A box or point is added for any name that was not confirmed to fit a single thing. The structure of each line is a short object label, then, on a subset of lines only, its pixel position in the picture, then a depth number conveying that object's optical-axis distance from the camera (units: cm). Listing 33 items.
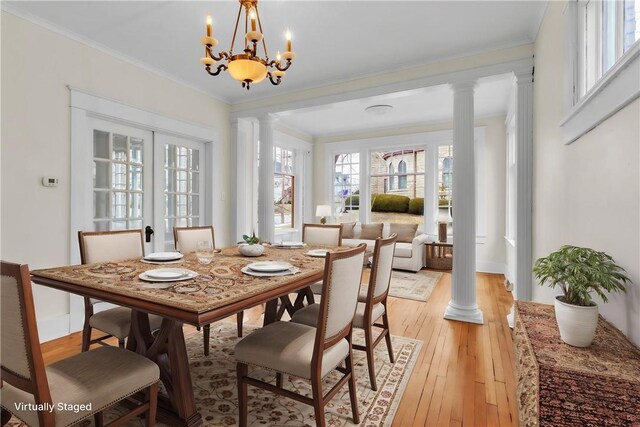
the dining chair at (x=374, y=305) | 195
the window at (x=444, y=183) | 600
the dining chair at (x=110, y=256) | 192
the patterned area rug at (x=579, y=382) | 84
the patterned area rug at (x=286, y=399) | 172
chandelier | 202
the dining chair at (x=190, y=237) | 277
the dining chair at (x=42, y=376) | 106
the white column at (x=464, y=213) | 325
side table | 567
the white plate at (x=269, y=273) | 167
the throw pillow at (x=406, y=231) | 587
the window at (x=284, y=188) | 643
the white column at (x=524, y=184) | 299
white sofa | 542
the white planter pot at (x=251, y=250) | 228
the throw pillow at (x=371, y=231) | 616
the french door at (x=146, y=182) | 332
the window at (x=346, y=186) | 696
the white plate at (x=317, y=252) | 231
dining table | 122
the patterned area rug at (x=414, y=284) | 413
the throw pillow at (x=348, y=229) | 633
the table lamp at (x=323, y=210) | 649
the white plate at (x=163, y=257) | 205
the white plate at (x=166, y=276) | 152
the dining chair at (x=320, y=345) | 141
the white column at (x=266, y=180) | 455
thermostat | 276
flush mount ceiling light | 474
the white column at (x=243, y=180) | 471
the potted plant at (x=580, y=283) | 108
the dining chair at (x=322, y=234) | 324
